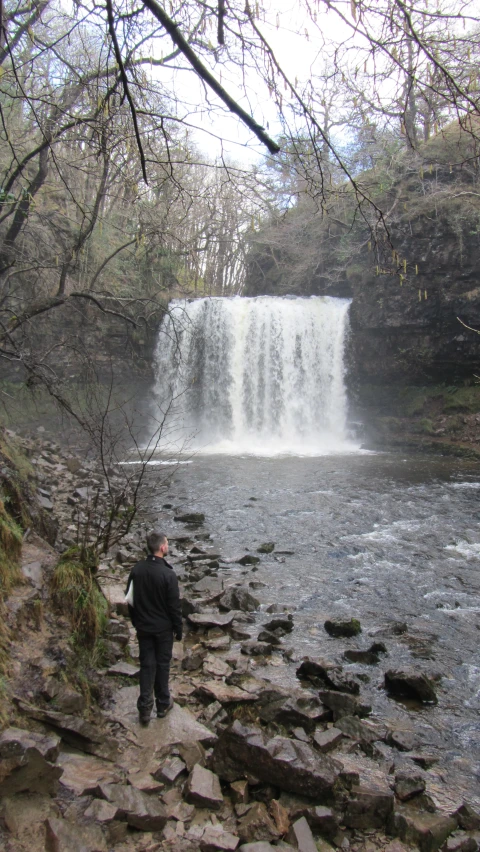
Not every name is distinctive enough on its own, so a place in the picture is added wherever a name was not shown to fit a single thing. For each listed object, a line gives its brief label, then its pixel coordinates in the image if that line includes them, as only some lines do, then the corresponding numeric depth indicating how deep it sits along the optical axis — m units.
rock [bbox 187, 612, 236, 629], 5.57
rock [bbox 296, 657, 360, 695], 4.55
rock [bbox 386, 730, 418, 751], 3.89
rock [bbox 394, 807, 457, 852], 2.94
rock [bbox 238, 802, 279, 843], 2.83
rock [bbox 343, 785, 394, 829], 3.07
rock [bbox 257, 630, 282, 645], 5.37
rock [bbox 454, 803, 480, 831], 3.15
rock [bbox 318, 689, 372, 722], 4.18
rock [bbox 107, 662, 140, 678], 4.20
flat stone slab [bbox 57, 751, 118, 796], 2.77
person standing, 3.86
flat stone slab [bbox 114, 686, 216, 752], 3.49
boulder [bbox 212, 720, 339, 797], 3.14
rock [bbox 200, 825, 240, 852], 2.66
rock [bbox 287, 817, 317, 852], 2.75
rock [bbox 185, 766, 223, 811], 2.95
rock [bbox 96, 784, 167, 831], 2.68
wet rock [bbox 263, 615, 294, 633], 5.72
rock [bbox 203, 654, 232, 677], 4.59
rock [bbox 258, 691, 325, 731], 3.87
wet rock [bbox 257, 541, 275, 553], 8.44
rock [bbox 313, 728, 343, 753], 3.69
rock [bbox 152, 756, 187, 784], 3.07
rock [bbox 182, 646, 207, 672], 4.66
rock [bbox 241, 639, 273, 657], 5.12
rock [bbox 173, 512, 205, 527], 9.99
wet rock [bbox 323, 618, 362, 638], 5.63
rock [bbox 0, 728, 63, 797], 2.50
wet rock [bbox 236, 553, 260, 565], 7.87
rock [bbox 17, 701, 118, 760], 3.06
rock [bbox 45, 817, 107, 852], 2.37
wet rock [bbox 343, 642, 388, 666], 5.12
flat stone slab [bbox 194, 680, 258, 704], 4.07
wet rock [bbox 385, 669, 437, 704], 4.53
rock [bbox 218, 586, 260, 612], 6.16
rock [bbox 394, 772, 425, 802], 3.32
